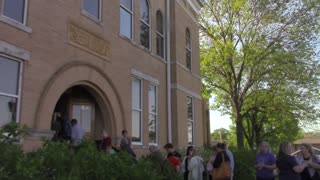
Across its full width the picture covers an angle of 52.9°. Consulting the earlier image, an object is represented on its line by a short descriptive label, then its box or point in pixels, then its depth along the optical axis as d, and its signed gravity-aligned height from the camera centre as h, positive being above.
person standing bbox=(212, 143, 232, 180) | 7.25 -0.68
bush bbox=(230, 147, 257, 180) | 12.19 -1.18
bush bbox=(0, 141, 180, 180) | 3.10 -0.31
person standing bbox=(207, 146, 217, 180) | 7.89 -0.64
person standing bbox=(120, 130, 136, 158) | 9.01 -0.19
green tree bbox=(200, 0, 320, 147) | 20.02 +5.50
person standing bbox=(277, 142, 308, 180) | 6.36 -0.58
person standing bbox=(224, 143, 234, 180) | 7.73 -0.53
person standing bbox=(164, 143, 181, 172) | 8.53 -0.54
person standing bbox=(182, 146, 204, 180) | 8.48 -0.79
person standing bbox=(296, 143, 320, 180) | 6.49 -0.51
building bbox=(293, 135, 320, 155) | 62.26 -0.80
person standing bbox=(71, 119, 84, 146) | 8.85 +0.15
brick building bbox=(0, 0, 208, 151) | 7.51 +2.07
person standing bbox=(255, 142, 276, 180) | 7.34 -0.64
